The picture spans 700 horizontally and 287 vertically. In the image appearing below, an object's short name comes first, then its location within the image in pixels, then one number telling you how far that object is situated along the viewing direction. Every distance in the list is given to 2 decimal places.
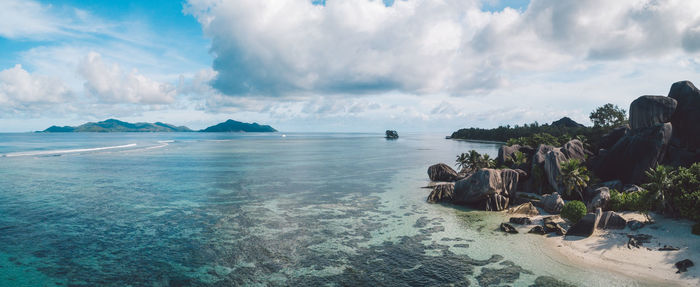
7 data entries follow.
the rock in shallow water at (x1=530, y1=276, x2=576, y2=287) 25.00
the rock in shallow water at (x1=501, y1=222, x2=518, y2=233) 37.44
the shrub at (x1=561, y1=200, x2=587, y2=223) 37.94
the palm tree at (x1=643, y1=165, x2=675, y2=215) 36.59
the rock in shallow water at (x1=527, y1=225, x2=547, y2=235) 36.54
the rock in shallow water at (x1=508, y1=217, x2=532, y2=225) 40.28
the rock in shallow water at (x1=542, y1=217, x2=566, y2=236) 36.09
